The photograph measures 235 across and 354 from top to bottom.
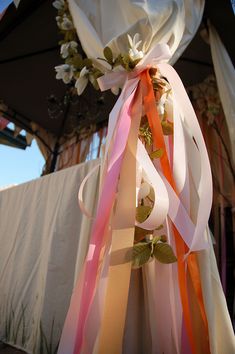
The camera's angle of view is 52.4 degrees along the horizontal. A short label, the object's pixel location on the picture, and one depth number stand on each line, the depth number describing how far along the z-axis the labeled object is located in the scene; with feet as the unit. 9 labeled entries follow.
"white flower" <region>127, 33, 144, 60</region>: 1.83
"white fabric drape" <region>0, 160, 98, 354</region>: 2.46
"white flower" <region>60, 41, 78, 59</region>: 2.87
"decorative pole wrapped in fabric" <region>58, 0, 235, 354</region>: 1.31
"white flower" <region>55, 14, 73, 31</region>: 3.08
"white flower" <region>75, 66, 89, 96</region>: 2.35
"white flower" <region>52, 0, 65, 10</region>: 3.24
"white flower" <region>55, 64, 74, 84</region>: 2.81
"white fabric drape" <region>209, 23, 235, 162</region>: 3.22
